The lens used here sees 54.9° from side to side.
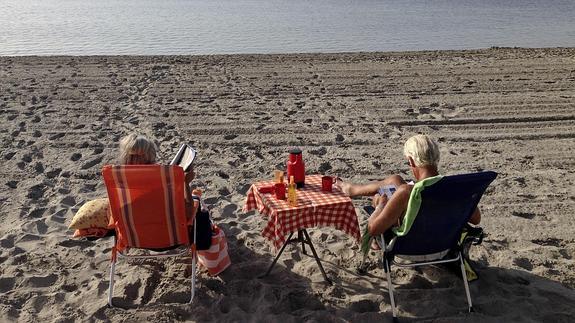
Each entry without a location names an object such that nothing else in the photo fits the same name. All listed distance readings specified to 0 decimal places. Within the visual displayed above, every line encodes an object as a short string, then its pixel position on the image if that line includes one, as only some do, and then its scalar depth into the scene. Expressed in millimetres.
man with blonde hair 3633
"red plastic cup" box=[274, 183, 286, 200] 4033
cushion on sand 4043
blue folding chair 3453
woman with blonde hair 3859
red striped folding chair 3629
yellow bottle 3893
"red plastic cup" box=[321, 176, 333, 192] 4172
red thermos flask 4199
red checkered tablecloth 3781
